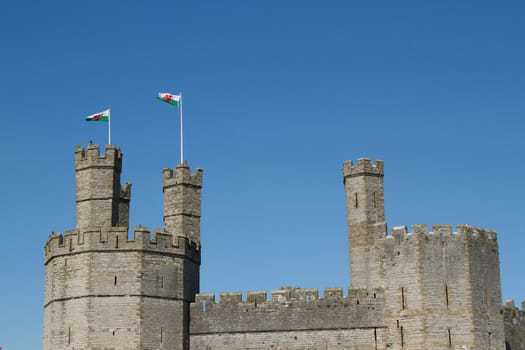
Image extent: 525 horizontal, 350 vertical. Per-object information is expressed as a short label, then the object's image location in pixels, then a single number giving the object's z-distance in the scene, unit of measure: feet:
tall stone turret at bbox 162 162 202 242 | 153.99
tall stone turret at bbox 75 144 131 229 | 148.25
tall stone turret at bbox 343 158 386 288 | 144.36
